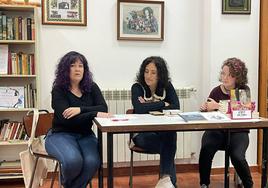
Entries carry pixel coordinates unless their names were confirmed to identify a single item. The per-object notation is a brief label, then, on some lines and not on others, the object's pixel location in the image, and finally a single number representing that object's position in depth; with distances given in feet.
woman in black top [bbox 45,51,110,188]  7.60
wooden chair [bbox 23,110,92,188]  8.20
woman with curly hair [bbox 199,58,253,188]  8.60
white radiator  11.09
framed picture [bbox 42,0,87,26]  10.80
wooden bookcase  10.16
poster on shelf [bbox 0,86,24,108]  10.28
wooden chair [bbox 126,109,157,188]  9.18
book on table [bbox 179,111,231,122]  7.66
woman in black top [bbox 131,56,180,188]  8.52
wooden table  6.95
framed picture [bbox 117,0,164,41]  11.25
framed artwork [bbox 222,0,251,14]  11.18
